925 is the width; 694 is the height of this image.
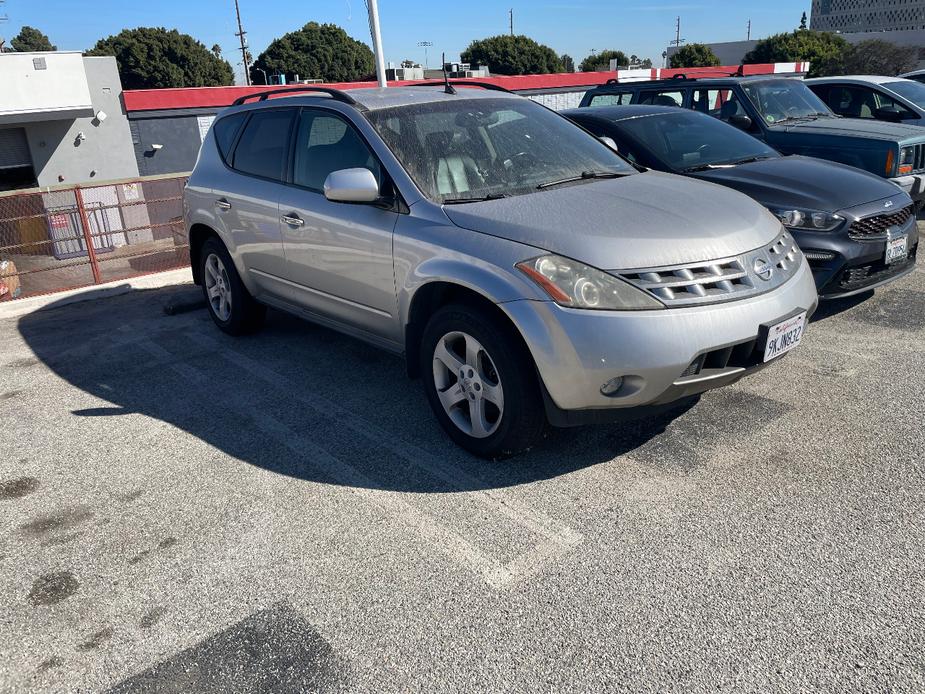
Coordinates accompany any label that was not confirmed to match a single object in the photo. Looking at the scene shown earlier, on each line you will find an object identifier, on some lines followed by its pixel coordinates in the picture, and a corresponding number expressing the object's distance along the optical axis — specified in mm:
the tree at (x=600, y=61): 82081
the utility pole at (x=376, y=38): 12406
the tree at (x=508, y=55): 80125
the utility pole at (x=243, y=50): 76075
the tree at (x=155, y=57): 66625
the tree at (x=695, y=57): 69438
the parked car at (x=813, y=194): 5133
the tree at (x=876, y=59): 42594
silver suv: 3184
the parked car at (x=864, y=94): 9922
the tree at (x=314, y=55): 79000
